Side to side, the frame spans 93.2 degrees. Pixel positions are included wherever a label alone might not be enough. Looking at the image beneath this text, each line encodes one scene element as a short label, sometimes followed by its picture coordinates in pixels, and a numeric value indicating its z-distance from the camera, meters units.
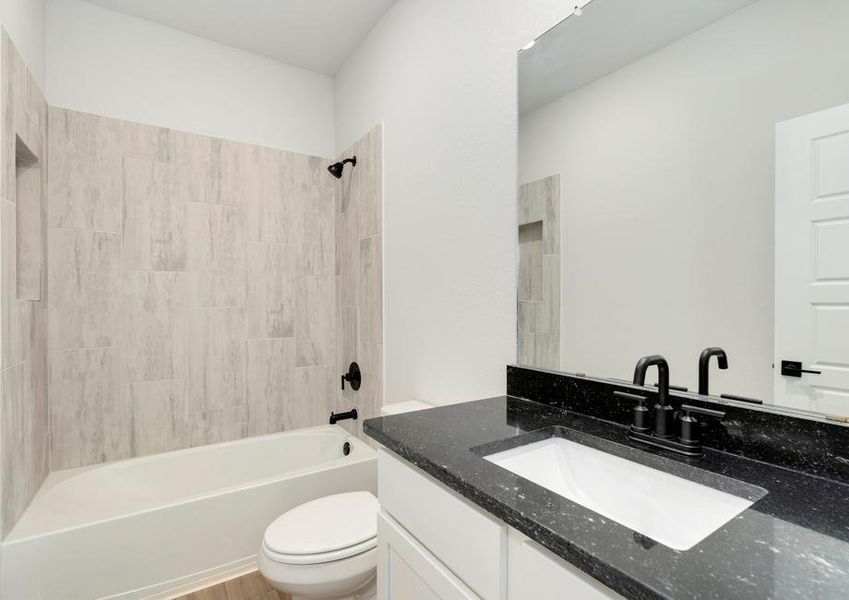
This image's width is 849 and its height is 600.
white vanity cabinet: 0.57
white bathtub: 1.46
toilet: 1.28
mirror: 0.73
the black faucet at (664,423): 0.81
